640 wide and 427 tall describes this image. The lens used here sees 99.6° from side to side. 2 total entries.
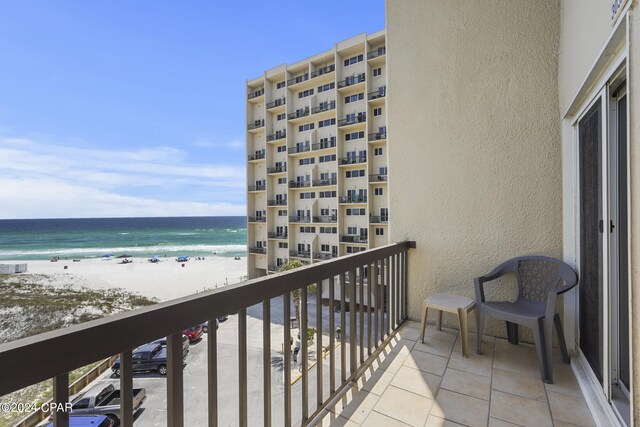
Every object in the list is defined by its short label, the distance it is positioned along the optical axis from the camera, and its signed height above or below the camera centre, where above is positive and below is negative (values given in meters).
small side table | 2.16 -0.80
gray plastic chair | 1.84 -0.75
